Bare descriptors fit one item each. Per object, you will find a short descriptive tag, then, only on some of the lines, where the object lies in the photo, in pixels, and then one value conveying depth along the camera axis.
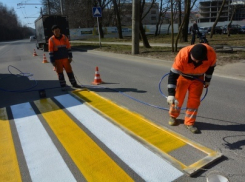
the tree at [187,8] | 14.69
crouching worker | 3.80
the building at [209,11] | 96.38
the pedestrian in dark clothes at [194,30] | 17.07
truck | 21.38
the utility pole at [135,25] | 14.18
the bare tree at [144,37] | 17.36
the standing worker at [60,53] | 6.84
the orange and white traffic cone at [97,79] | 7.99
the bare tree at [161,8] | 42.25
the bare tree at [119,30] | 33.59
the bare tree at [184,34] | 22.18
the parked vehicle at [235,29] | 34.44
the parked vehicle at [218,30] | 37.19
